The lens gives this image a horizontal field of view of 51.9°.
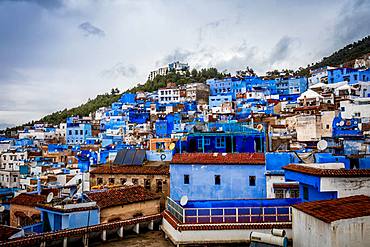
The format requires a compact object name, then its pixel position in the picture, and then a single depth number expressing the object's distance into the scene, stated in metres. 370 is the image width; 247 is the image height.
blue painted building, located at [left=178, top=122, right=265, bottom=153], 23.08
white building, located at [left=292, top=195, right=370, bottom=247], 10.12
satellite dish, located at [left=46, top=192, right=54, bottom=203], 17.81
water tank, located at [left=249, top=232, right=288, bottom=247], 12.11
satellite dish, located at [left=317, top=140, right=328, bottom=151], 17.34
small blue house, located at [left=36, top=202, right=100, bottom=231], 16.83
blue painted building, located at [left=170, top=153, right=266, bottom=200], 19.67
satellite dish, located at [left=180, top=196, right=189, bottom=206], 15.81
